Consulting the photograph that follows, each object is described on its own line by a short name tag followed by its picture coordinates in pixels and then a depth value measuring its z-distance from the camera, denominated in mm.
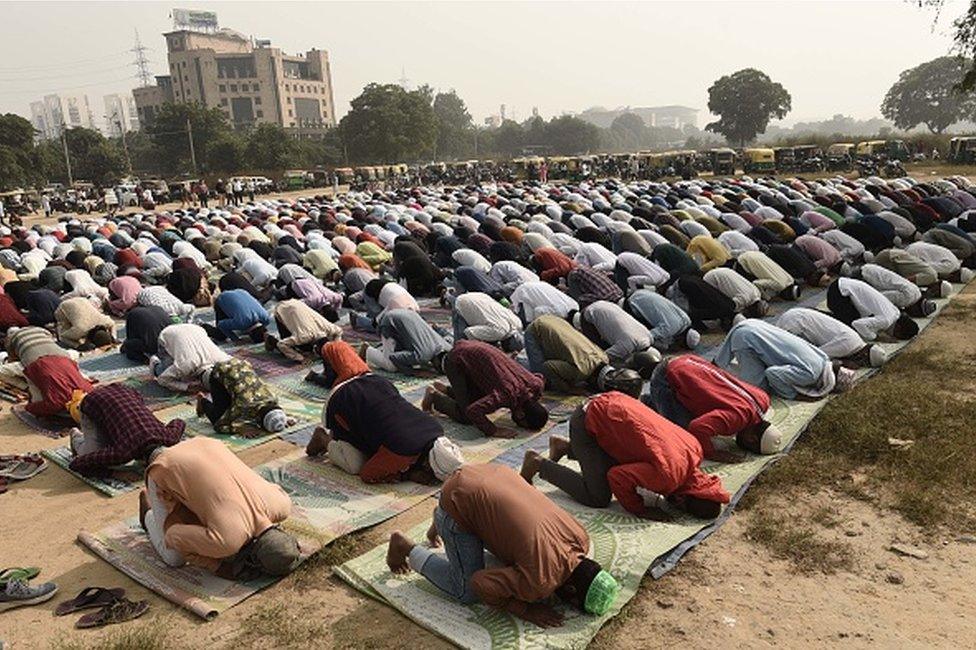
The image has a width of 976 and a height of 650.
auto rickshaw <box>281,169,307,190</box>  40281
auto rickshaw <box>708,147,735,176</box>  34156
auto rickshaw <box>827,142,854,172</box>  31609
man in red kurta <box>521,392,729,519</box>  3938
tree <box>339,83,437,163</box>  56125
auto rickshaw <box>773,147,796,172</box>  33219
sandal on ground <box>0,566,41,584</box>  3776
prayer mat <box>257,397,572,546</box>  4250
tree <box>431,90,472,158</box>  85812
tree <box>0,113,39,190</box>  39969
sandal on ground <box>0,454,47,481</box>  5051
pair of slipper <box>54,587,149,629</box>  3453
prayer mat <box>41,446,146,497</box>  4805
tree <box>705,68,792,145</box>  62253
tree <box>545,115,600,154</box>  90188
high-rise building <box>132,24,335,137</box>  92312
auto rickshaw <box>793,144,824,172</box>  32250
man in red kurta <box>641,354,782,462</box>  4668
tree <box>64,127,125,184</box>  50000
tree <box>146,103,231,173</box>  54594
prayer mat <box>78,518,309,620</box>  3553
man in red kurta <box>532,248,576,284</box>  10281
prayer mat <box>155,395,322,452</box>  5531
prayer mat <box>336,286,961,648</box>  3203
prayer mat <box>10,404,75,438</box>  5895
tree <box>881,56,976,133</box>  66562
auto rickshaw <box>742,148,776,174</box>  31922
